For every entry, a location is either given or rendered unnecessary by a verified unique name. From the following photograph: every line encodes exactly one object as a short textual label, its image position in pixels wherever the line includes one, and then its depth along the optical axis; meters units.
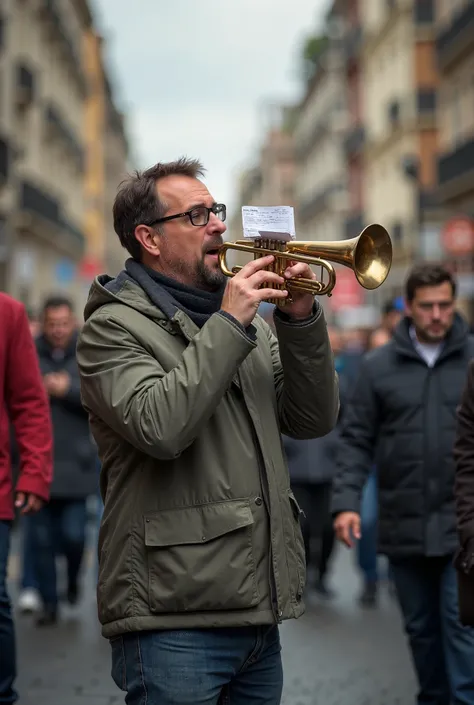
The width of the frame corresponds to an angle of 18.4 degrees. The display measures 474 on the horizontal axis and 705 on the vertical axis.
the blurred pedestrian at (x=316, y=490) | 10.54
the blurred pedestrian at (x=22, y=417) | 5.70
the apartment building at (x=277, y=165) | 112.12
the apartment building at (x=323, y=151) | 66.12
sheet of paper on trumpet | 3.86
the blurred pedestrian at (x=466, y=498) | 4.84
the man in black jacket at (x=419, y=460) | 6.06
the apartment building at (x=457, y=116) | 36.38
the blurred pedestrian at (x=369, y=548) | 10.20
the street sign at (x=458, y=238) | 27.39
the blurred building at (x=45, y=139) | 36.59
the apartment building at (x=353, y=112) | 58.91
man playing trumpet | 3.72
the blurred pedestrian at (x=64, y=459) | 9.38
